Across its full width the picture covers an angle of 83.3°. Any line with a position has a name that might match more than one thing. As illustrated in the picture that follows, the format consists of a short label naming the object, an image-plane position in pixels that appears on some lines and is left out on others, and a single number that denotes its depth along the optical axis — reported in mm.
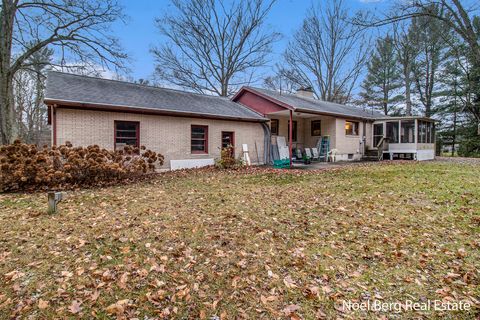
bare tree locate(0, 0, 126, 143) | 12359
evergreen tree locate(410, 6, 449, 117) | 23573
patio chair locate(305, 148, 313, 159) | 16845
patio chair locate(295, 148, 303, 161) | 17609
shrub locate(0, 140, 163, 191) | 7625
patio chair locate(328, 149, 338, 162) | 16516
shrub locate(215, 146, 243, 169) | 12508
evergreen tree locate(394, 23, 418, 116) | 22552
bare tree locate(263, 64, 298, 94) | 29109
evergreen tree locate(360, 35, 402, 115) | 29078
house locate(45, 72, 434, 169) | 10117
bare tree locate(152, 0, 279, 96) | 24938
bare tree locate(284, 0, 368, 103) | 26948
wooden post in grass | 5457
